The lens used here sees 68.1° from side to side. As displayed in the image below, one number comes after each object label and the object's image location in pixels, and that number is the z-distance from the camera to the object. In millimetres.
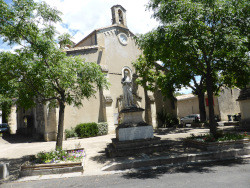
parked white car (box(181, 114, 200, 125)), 25906
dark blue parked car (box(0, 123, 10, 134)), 26175
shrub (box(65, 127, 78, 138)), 15941
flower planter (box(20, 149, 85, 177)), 6359
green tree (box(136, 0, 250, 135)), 7742
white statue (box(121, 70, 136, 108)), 9914
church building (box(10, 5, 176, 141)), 16875
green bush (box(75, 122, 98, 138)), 16219
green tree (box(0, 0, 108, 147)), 6910
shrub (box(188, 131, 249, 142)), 8133
